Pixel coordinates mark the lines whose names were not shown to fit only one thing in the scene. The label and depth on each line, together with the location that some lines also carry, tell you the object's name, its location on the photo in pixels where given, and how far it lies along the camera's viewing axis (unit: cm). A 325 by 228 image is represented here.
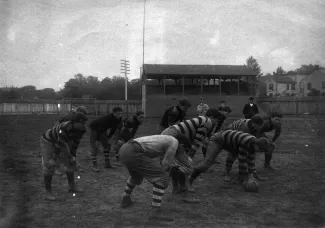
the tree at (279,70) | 9028
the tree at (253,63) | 8794
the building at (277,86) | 5765
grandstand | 3712
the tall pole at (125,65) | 4772
